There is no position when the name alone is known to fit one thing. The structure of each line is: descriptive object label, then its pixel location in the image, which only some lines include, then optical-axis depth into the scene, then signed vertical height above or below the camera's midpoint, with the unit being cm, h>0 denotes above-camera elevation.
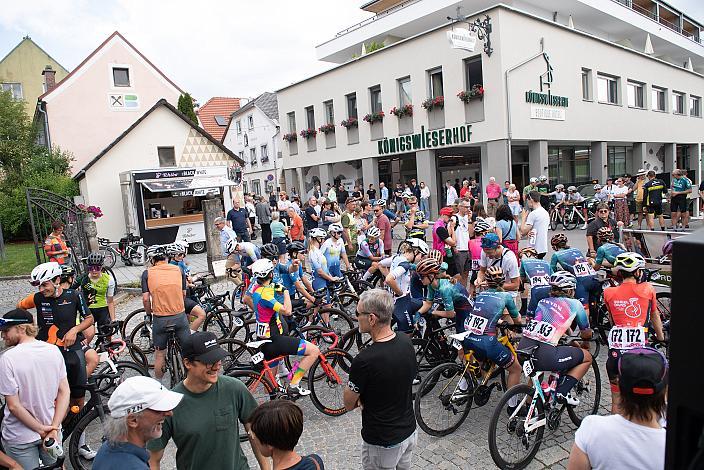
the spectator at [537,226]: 842 -85
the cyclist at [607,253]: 675 -115
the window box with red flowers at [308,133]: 2931 +376
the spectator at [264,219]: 1617 -69
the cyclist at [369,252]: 936 -122
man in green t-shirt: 276 -125
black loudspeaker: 109 -42
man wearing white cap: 227 -104
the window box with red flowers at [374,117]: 2472 +374
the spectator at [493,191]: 1784 -41
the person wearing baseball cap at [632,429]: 222 -122
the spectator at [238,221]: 1344 -59
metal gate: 1122 -11
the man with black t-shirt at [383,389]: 308 -129
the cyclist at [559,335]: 426 -145
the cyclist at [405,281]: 591 -120
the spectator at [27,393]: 355 -132
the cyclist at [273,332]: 509 -142
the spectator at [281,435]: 234 -116
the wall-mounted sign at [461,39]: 1730 +525
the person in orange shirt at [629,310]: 439 -134
